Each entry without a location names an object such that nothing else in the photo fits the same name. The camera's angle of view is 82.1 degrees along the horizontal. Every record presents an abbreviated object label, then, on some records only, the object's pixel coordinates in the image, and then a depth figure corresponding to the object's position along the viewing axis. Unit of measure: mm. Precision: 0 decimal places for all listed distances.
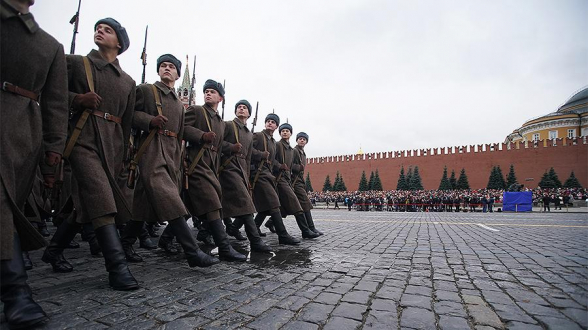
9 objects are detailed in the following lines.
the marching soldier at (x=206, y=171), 3820
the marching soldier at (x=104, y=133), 2625
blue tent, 22656
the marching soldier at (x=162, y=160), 3156
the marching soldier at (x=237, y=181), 4395
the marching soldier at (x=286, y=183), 5961
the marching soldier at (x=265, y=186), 5199
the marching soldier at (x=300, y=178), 6660
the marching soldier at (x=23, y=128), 1887
